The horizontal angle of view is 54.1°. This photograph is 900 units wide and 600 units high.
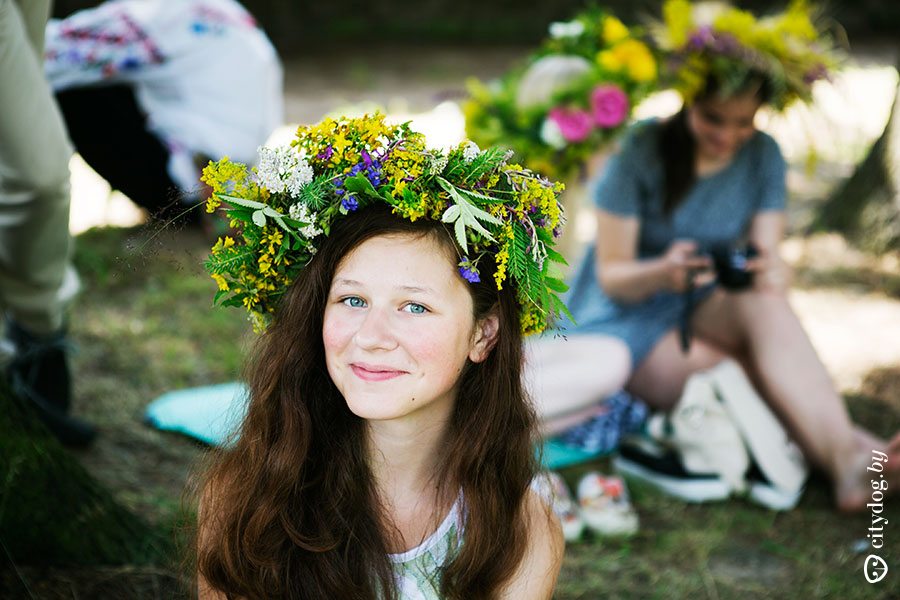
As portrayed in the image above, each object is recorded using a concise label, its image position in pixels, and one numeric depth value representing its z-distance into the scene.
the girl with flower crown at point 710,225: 3.11
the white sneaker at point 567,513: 2.79
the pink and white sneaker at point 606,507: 2.84
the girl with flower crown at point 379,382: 1.64
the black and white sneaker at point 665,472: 3.05
